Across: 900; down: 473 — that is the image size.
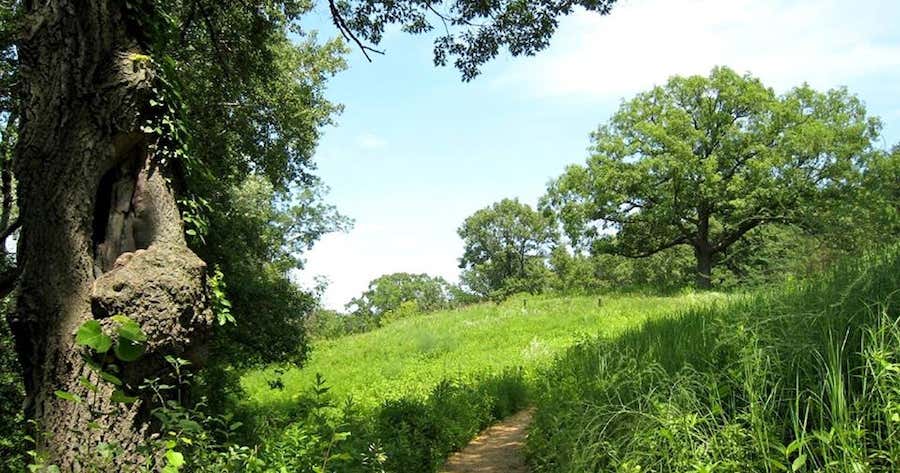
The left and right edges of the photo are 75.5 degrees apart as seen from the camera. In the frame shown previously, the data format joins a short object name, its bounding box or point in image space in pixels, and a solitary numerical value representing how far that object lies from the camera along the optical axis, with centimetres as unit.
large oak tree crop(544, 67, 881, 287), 2680
